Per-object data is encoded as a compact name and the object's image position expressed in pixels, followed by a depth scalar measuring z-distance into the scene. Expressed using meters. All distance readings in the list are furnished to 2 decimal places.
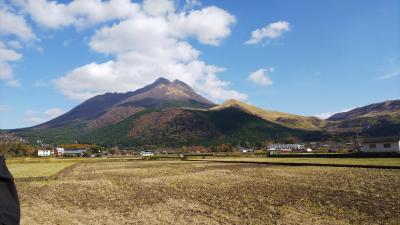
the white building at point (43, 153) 177.07
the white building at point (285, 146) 186.59
